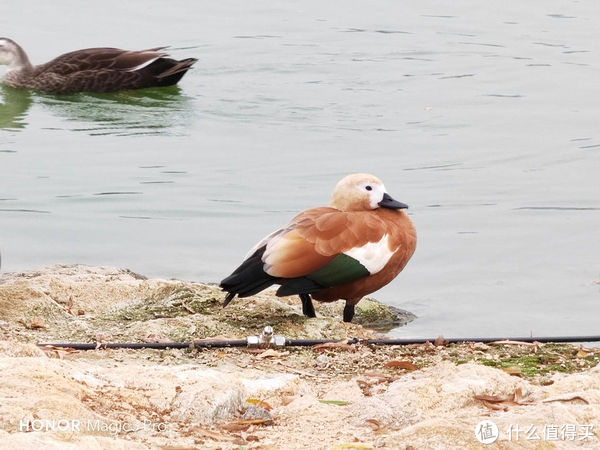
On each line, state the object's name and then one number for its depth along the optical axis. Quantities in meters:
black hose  12.58
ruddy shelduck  14.24
